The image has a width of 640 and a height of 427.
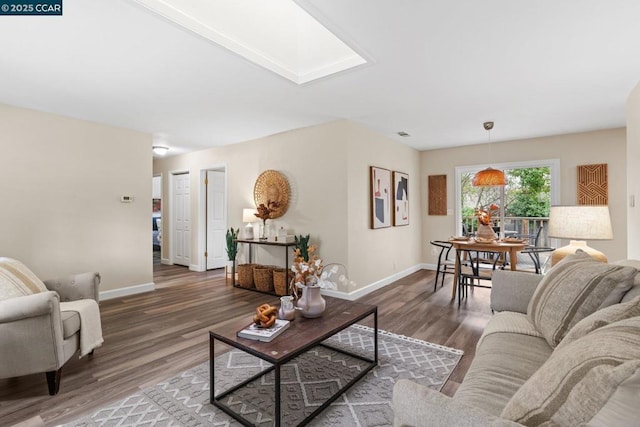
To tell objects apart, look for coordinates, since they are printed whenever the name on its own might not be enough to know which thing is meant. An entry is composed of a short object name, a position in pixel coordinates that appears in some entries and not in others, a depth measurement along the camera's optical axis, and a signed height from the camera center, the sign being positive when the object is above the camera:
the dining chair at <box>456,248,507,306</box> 3.81 -0.80
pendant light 3.93 +0.38
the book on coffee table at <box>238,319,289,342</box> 1.78 -0.71
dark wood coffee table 1.63 -0.74
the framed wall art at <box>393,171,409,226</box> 5.25 +0.19
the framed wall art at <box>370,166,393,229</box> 4.62 +0.19
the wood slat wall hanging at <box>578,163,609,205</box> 4.59 +0.35
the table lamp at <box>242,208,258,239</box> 5.03 -0.14
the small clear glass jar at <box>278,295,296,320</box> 2.08 -0.67
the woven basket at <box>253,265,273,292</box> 4.58 -1.01
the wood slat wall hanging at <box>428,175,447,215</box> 6.11 +0.29
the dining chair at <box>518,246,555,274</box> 4.04 -0.61
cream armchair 1.96 -0.79
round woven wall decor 4.75 +0.31
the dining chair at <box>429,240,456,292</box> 4.48 -0.90
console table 4.42 -0.52
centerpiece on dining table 4.07 -0.24
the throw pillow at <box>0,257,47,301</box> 2.21 -0.52
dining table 3.76 -0.47
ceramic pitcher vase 2.12 -0.64
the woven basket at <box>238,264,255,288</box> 4.83 -1.01
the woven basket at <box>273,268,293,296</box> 4.34 -0.98
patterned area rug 1.80 -1.19
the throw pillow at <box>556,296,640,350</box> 1.10 -0.39
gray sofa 0.70 -0.48
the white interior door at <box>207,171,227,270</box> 6.28 -0.21
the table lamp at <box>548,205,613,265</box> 2.70 -0.15
